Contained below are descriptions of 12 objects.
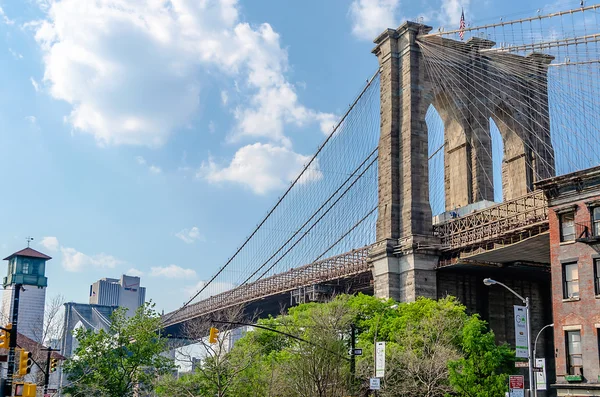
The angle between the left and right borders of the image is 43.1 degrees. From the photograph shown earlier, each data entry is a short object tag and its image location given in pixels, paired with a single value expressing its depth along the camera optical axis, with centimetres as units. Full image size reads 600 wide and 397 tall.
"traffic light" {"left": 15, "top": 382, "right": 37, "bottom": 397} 2645
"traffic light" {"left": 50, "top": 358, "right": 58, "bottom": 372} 4165
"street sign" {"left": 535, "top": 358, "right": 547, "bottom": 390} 3540
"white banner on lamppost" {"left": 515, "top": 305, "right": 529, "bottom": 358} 3122
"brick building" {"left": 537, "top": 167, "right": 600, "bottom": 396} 3906
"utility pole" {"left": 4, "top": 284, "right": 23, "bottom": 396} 2617
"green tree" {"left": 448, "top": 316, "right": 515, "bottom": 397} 3962
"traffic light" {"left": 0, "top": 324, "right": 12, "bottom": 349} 2700
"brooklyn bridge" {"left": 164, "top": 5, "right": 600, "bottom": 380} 5794
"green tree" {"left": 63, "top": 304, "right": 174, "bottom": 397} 4756
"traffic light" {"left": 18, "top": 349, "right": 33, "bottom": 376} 2770
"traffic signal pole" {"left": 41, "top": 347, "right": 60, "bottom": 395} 3920
